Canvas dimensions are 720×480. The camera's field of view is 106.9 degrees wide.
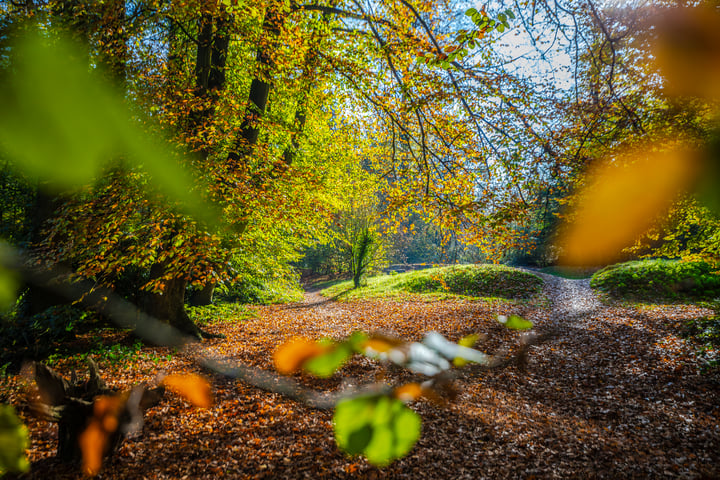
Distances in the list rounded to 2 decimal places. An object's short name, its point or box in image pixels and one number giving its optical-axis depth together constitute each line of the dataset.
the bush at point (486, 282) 12.10
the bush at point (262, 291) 10.49
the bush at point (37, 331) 4.32
